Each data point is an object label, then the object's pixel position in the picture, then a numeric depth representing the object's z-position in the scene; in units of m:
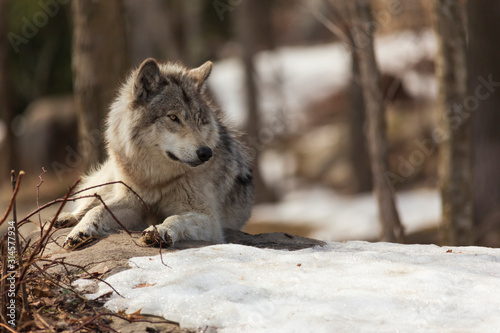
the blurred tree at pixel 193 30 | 43.94
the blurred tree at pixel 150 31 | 33.56
